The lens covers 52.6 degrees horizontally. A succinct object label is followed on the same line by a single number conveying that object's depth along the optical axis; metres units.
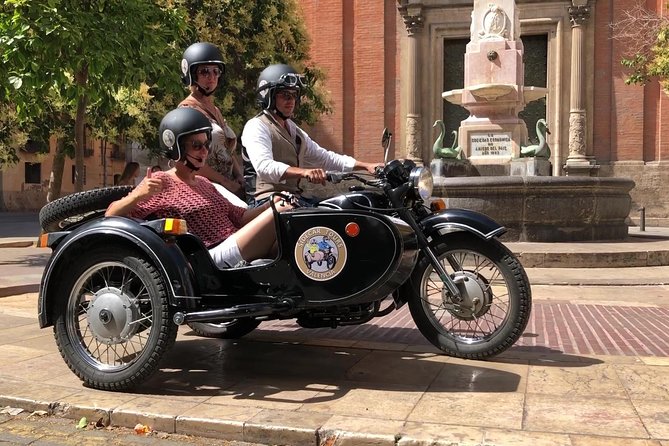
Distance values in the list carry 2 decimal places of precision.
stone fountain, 11.97
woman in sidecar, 4.18
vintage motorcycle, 4.04
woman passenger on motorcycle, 4.98
